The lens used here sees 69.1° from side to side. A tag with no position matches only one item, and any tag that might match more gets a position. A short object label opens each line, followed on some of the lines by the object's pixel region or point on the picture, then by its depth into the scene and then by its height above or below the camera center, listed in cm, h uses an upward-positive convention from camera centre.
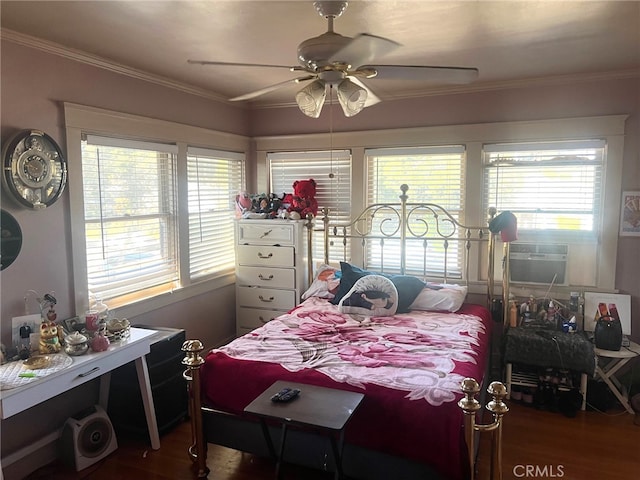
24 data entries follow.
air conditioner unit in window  366 -50
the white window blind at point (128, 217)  307 -11
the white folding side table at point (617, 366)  321 -119
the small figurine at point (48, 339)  249 -74
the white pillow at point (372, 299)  341 -73
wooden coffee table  187 -88
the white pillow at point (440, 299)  353 -75
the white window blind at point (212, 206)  399 -5
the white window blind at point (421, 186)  402 +13
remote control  204 -86
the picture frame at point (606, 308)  340 -80
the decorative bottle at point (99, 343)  254 -77
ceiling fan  198 +61
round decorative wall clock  250 +18
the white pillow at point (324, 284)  386 -70
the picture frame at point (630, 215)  344 -11
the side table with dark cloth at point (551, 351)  317 -105
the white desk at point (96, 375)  211 -88
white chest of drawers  419 -62
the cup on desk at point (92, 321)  269 -69
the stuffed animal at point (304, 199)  427 +2
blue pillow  355 -66
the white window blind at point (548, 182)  359 +14
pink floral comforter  207 -87
